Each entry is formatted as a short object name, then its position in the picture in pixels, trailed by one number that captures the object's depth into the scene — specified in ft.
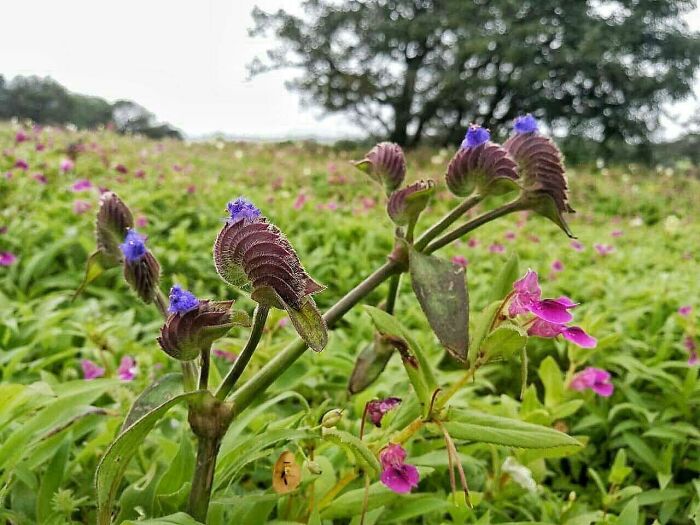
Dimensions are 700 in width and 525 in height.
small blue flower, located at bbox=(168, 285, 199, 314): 0.40
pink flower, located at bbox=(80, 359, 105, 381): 0.90
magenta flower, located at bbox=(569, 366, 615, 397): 0.91
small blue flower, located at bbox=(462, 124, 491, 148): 0.50
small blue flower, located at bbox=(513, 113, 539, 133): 0.52
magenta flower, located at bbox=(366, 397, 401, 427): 0.57
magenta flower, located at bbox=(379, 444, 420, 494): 0.53
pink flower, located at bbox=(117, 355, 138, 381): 0.87
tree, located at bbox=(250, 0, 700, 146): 33.09
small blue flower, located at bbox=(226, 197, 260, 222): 0.39
